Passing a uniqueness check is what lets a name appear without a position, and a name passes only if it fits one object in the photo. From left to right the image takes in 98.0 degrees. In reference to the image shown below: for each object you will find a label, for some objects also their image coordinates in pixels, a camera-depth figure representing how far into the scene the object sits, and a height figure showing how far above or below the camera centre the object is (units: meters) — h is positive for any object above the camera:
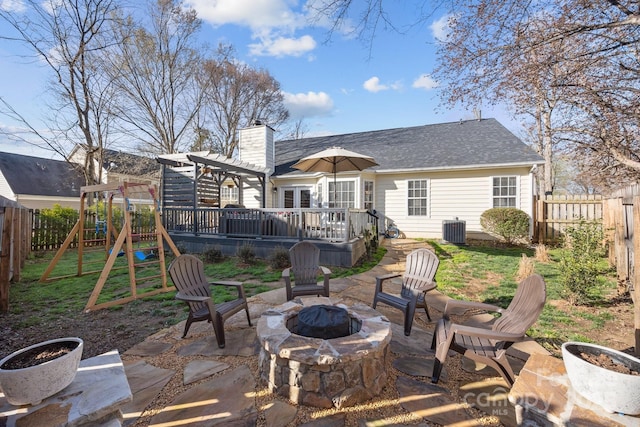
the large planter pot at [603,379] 1.44 -0.91
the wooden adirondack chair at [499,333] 2.27 -1.02
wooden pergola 9.18 +1.33
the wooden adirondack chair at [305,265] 4.46 -0.85
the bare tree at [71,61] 10.85 +6.49
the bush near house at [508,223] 9.12 -0.33
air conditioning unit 9.69 -0.63
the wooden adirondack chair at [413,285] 3.39 -1.00
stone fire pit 2.15 -1.23
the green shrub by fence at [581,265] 4.18 -0.79
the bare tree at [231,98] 17.06 +7.66
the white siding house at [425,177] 10.08 +1.45
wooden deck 7.12 -0.51
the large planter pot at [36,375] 1.43 -0.87
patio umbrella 6.77 +1.32
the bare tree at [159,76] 13.97 +7.39
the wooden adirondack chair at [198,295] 3.07 -0.97
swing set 4.42 -0.67
